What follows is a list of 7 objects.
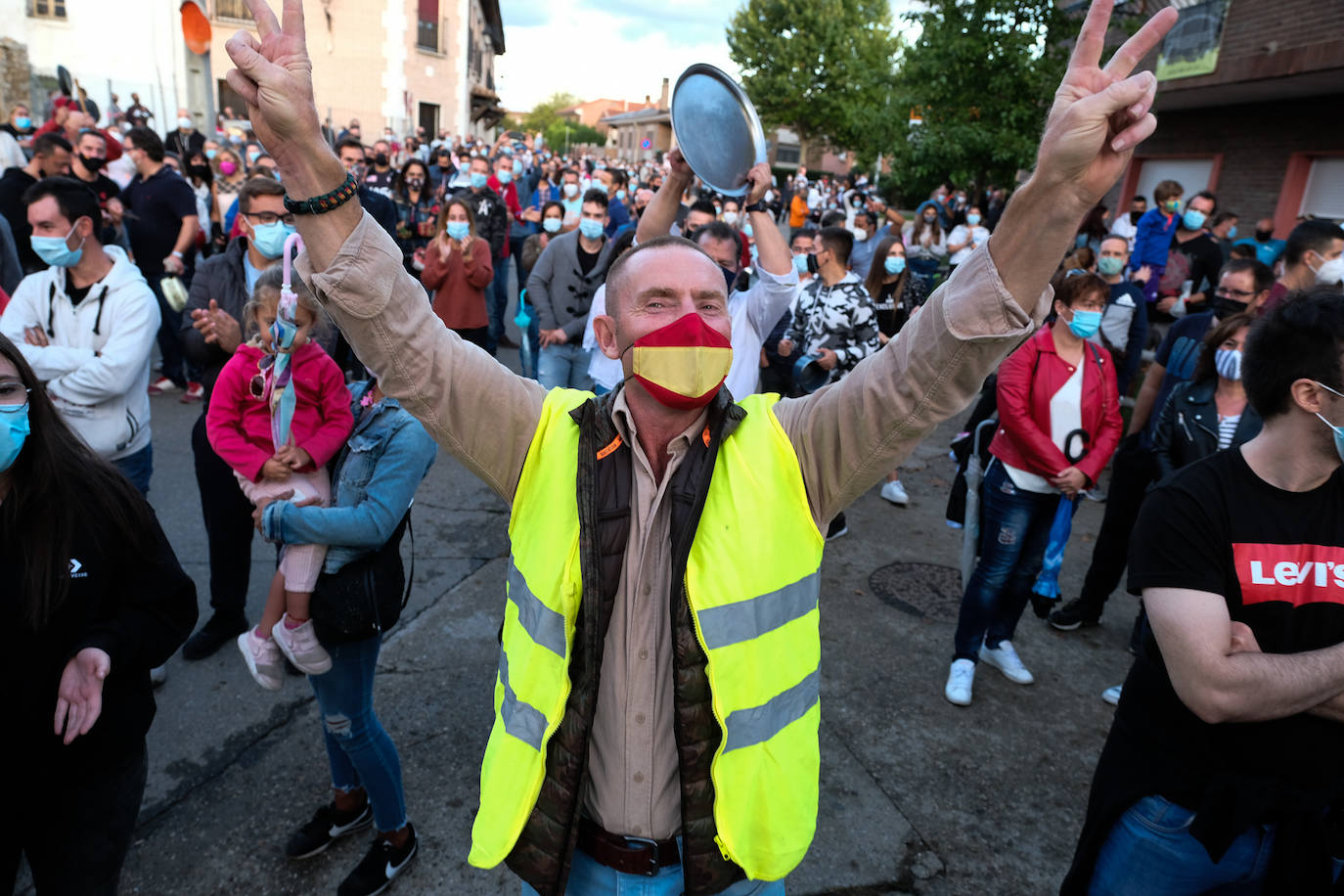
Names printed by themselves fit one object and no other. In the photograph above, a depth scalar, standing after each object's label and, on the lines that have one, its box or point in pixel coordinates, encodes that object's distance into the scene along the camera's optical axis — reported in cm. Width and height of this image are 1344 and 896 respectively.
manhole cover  511
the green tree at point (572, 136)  8206
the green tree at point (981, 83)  1552
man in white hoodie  357
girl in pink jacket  285
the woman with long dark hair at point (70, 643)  195
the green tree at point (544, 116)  8869
